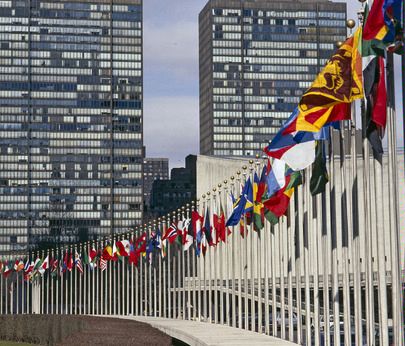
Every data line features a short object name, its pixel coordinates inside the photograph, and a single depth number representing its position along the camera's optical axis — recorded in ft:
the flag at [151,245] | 190.02
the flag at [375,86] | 60.80
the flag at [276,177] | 89.40
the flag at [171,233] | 170.30
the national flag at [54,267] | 265.75
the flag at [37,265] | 273.33
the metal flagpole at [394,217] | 60.21
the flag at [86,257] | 249.14
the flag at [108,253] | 224.25
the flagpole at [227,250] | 136.99
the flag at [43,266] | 268.82
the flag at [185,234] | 158.10
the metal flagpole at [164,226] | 182.29
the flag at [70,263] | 254.47
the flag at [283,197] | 92.79
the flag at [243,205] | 113.39
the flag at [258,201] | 105.17
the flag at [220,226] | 137.08
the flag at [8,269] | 287.20
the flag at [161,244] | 182.19
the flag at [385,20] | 58.65
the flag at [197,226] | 151.74
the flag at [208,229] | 144.46
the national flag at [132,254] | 207.62
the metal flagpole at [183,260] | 161.89
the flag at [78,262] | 249.30
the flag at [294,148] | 73.31
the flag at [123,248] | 214.48
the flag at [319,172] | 80.79
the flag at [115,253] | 220.64
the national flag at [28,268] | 281.54
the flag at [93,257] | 239.91
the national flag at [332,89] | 68.69
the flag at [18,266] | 280.92
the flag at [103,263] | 231.83
